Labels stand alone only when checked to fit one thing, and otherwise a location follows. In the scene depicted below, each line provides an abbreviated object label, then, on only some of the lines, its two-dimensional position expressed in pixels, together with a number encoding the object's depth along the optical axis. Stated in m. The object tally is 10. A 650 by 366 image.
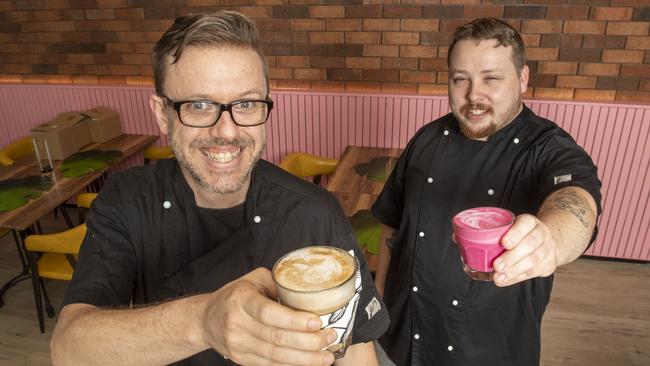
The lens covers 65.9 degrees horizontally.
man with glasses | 1.18
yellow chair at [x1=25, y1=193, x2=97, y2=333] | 3.12
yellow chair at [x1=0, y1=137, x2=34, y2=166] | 4.25
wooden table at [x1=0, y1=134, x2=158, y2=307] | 3.34
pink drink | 1.12
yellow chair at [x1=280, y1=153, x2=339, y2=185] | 4.05
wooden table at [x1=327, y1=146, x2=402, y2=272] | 3.27
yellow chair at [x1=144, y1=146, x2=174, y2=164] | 4.89
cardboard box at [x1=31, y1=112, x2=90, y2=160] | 4.30
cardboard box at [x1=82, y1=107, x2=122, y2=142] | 4.71
